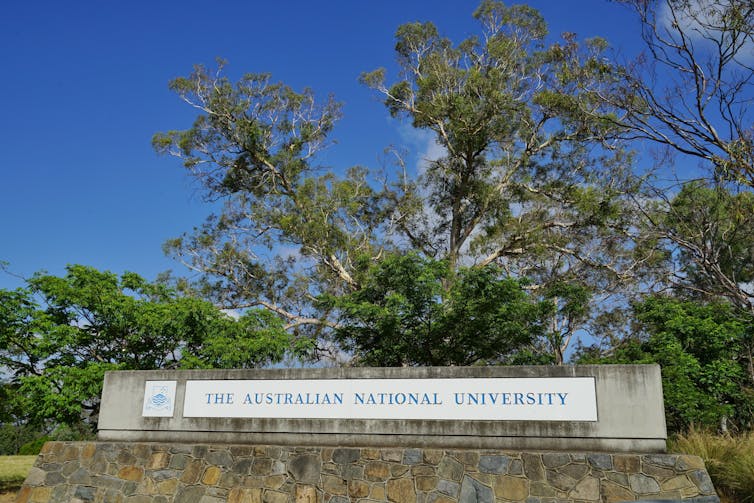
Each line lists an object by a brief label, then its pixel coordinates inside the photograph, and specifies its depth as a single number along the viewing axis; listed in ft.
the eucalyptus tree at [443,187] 73.41
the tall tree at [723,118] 29.43
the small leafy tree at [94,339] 43.32
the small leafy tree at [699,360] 44.83
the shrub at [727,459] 28.04
